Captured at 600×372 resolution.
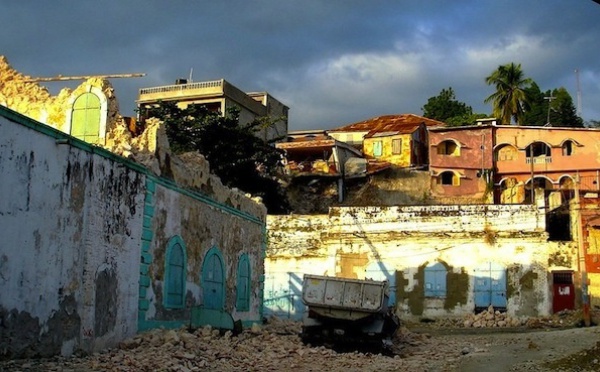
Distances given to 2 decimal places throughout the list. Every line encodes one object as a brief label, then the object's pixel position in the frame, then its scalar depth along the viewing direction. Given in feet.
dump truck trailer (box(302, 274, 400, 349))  58.44
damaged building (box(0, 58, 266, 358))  36.96
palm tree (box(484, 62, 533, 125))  186.39
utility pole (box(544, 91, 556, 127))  174.91
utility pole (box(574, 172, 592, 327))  90.12
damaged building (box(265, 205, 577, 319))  103.71
